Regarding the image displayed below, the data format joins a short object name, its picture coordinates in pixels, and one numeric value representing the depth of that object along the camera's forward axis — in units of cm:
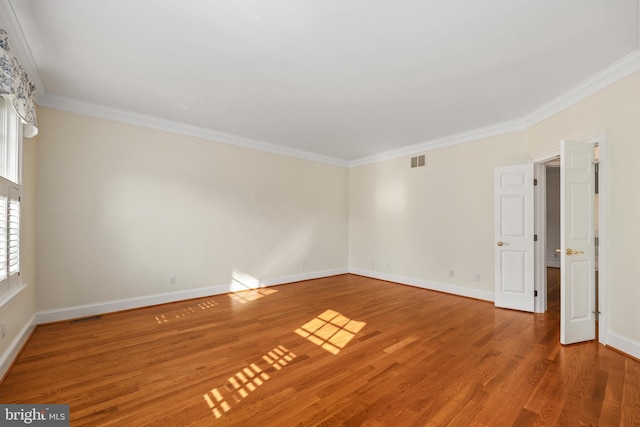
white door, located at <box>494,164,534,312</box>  409
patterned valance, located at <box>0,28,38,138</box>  207
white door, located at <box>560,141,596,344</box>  304
